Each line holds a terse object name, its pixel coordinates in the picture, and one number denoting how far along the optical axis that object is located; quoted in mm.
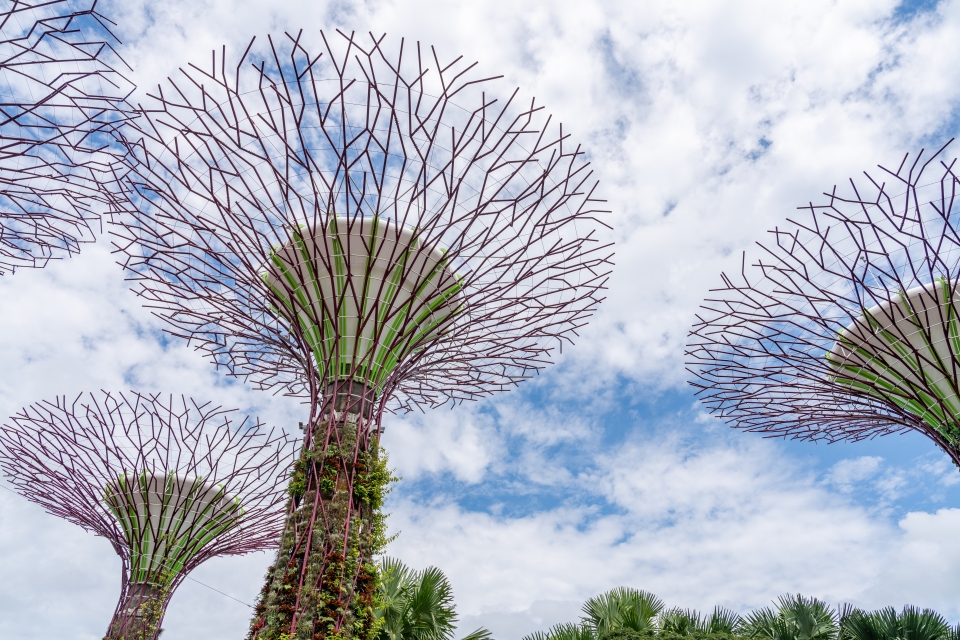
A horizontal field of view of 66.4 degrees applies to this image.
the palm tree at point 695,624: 15844
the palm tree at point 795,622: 15008
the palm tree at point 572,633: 14805
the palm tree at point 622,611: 16312
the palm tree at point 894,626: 13273
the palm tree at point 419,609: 15211
